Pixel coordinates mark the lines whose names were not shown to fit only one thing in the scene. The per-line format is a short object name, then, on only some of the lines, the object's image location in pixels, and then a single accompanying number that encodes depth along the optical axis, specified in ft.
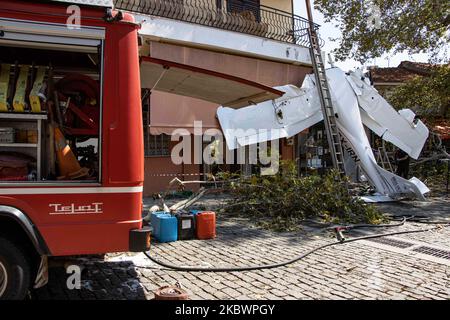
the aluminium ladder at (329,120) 36.01
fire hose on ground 18.86
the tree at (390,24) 45.16
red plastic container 25.07
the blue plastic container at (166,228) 24.23
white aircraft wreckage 32.45
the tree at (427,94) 48.44
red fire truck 12.71
